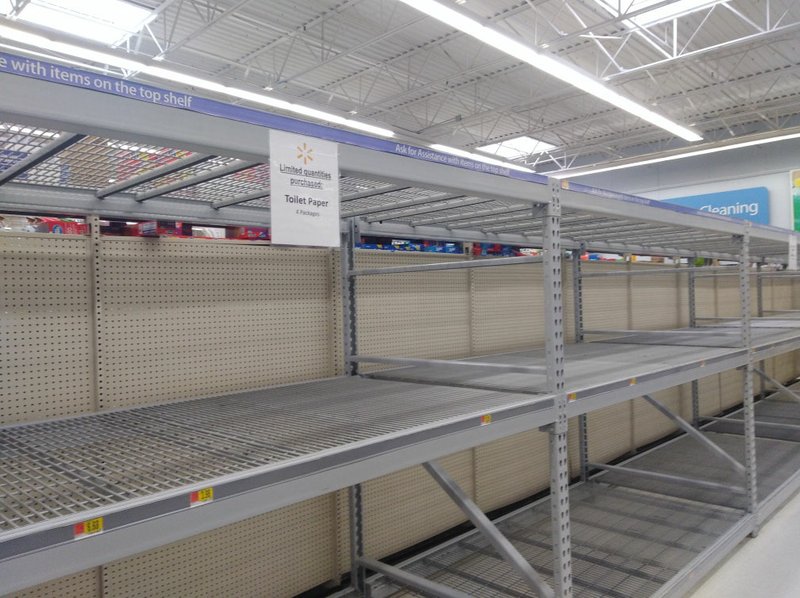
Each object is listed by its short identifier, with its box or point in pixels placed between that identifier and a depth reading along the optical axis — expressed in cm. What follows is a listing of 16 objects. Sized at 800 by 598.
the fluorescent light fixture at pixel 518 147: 1283
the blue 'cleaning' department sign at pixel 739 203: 1190
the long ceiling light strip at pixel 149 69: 561
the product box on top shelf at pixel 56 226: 207
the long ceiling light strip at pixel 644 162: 1015
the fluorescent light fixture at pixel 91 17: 607
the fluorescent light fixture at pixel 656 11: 622
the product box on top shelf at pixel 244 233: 260
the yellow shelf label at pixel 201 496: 107
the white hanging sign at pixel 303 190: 124
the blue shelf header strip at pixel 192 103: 94
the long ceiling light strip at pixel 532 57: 498
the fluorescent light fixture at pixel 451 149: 976
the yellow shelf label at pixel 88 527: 94
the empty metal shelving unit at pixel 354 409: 104
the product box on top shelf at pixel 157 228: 209
